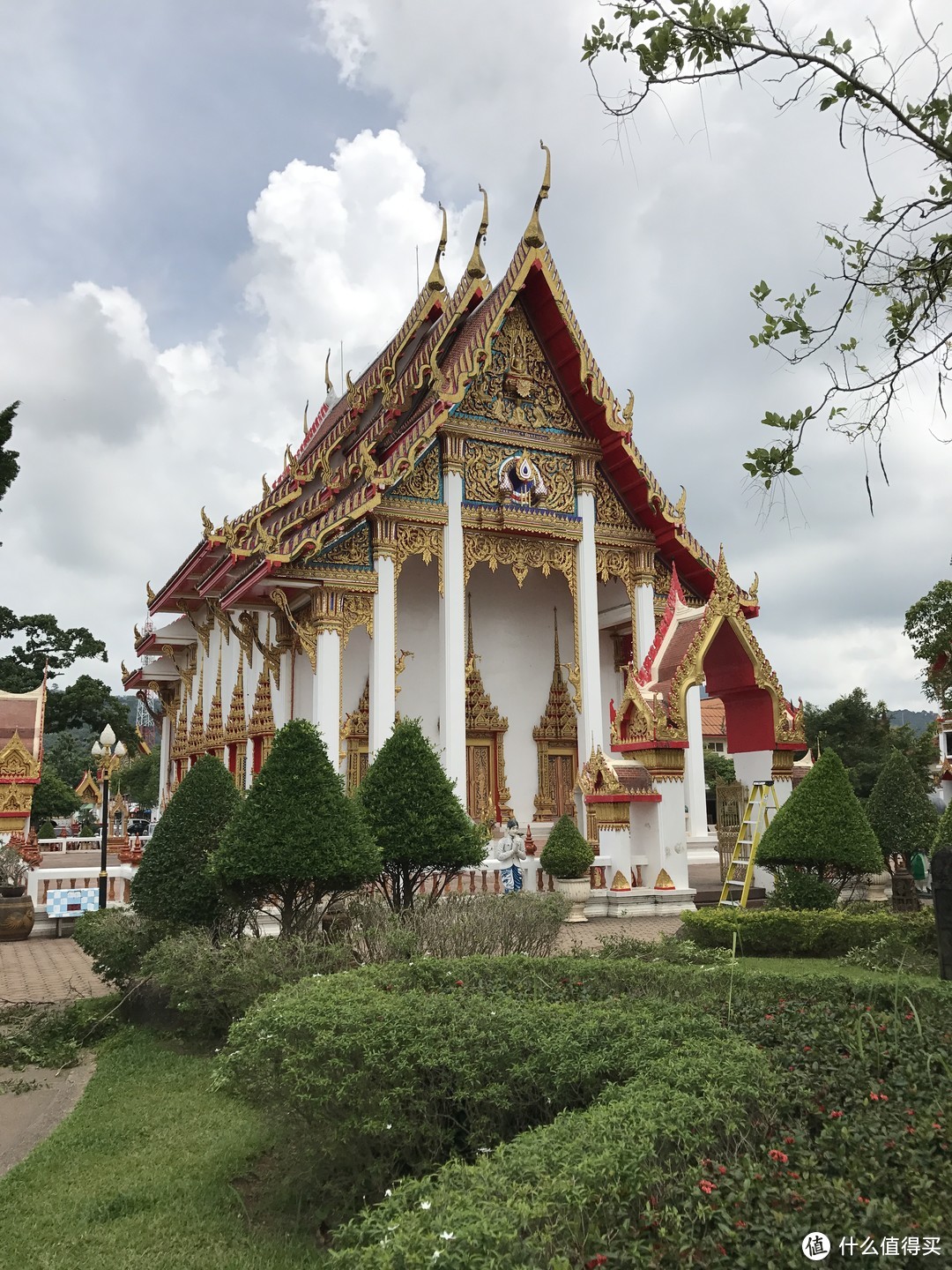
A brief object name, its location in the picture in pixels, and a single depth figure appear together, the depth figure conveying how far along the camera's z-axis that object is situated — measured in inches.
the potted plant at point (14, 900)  485.1
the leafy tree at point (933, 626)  866.8
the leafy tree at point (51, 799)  1150.3
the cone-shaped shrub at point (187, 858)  302.5
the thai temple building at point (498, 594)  515.8
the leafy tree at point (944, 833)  324.2
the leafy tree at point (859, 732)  1173.7
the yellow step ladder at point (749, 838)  475.5
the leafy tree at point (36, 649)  1079.0
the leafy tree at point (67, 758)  1728.6
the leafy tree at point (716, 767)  1274.5
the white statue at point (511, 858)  524.4
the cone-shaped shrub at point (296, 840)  285.4
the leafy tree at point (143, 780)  1860.2
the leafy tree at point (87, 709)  1159.0
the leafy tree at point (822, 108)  152.1
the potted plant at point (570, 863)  498.9
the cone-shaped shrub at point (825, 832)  393.1
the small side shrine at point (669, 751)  501.4
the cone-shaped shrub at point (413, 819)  350.3
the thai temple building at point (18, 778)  570.3
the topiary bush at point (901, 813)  550.6
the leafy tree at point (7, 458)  712.4
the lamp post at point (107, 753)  527.4
